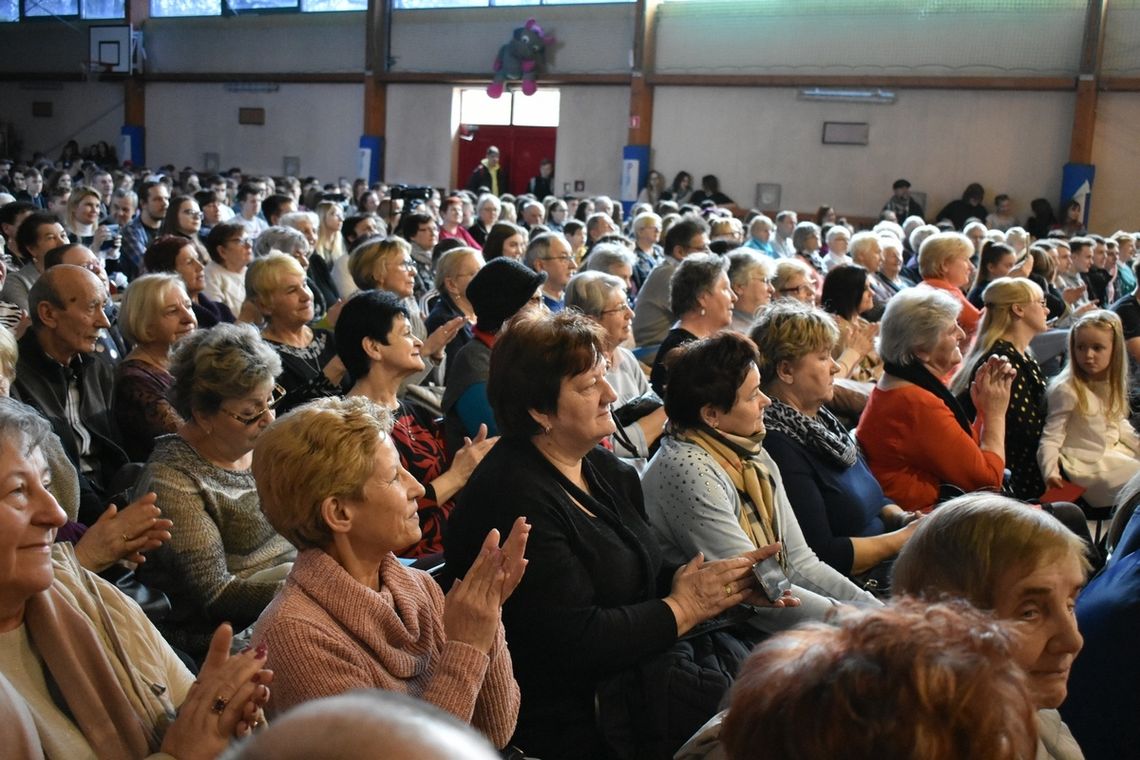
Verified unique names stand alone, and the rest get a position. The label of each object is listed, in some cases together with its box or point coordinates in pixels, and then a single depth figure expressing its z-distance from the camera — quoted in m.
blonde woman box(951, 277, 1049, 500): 4.34
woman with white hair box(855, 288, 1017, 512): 3.45
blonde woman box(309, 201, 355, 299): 8.13
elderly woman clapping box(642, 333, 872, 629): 2.63
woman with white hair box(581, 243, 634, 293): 5.77
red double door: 17.41
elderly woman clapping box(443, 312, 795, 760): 2.25
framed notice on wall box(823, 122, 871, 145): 14.67
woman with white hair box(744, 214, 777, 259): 9.30
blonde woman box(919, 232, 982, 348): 6.02
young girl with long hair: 4.30
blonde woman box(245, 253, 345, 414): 4.09
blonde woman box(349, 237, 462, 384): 5.07
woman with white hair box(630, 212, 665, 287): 8.24
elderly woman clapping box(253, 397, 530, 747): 1.83
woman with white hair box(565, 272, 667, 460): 4.19
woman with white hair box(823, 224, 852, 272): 9.12
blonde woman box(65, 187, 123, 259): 7.15
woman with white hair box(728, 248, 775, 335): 5.01
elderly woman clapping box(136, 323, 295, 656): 2.42
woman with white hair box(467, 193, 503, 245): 9.77
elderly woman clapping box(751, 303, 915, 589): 2.95
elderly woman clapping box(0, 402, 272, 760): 1.61
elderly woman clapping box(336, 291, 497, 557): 3.30
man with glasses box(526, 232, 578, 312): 5.91
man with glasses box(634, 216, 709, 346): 5.88
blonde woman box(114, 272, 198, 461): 3.43
